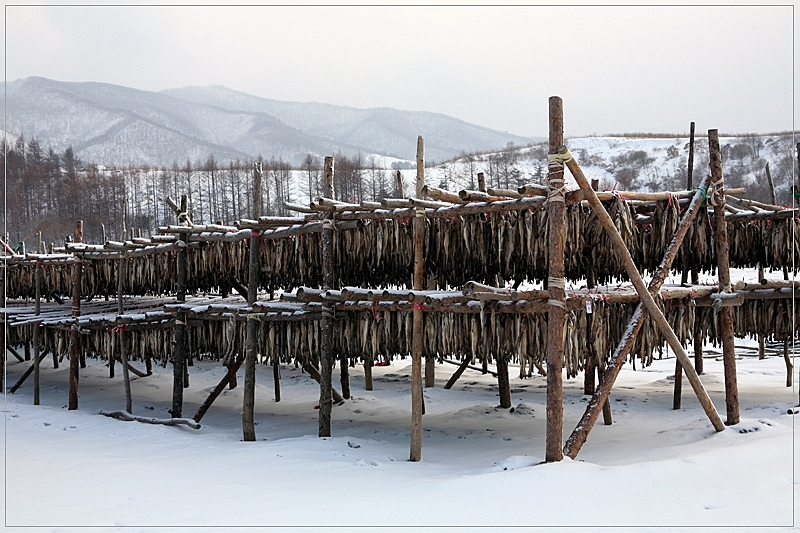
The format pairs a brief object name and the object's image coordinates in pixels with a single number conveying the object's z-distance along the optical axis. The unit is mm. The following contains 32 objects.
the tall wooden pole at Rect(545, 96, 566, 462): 5984
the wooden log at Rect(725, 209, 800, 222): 8586
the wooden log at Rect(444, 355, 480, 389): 12203
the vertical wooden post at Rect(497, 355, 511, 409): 10398
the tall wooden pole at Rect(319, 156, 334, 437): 8094
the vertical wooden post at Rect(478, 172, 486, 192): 11750
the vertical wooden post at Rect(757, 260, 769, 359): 14345
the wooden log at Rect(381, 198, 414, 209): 7337
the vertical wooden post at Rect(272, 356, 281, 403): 12043
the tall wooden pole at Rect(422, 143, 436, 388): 7355
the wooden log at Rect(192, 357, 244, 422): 9797
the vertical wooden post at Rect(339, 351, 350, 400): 11648
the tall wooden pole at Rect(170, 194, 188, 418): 9781
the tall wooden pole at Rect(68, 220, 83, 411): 11531
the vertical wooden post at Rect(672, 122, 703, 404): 8352
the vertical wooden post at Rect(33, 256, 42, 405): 12387
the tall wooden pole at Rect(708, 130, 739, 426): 7285
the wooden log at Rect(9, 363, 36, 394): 13602
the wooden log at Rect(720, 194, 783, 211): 8746
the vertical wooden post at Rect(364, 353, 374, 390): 12898
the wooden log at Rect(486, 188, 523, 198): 6160
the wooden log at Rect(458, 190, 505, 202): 6850
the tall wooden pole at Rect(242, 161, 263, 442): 8727
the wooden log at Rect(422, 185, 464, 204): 6824
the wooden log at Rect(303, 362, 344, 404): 10298
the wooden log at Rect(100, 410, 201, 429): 9461
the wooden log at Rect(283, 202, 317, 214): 7809
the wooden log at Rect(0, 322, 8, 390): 14512
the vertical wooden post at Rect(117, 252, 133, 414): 10766
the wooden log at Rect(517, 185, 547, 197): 6175
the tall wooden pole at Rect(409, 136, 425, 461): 7238
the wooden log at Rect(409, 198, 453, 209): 7211
